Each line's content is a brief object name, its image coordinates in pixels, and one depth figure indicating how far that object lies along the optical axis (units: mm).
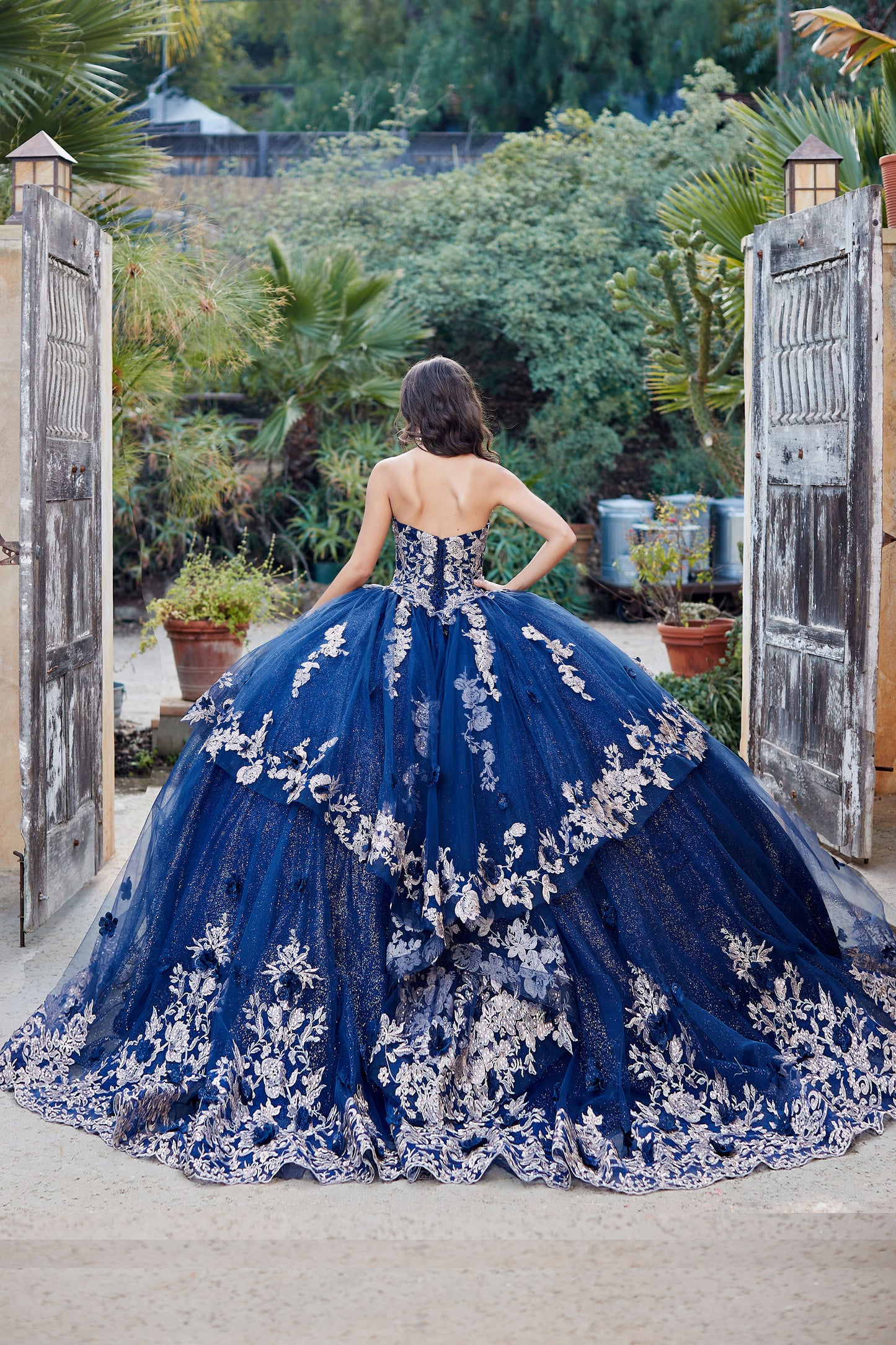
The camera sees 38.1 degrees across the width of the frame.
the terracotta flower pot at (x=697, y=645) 6801
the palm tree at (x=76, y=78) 5148
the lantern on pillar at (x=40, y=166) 4262
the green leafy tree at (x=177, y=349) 5941
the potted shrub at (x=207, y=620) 6375
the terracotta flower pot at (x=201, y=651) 6359
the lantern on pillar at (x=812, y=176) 4781
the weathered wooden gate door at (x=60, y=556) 3836
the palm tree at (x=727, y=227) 5973
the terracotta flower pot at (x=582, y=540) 11406
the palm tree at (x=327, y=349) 9414
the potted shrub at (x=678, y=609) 6828
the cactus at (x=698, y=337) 6344
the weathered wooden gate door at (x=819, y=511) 4281
